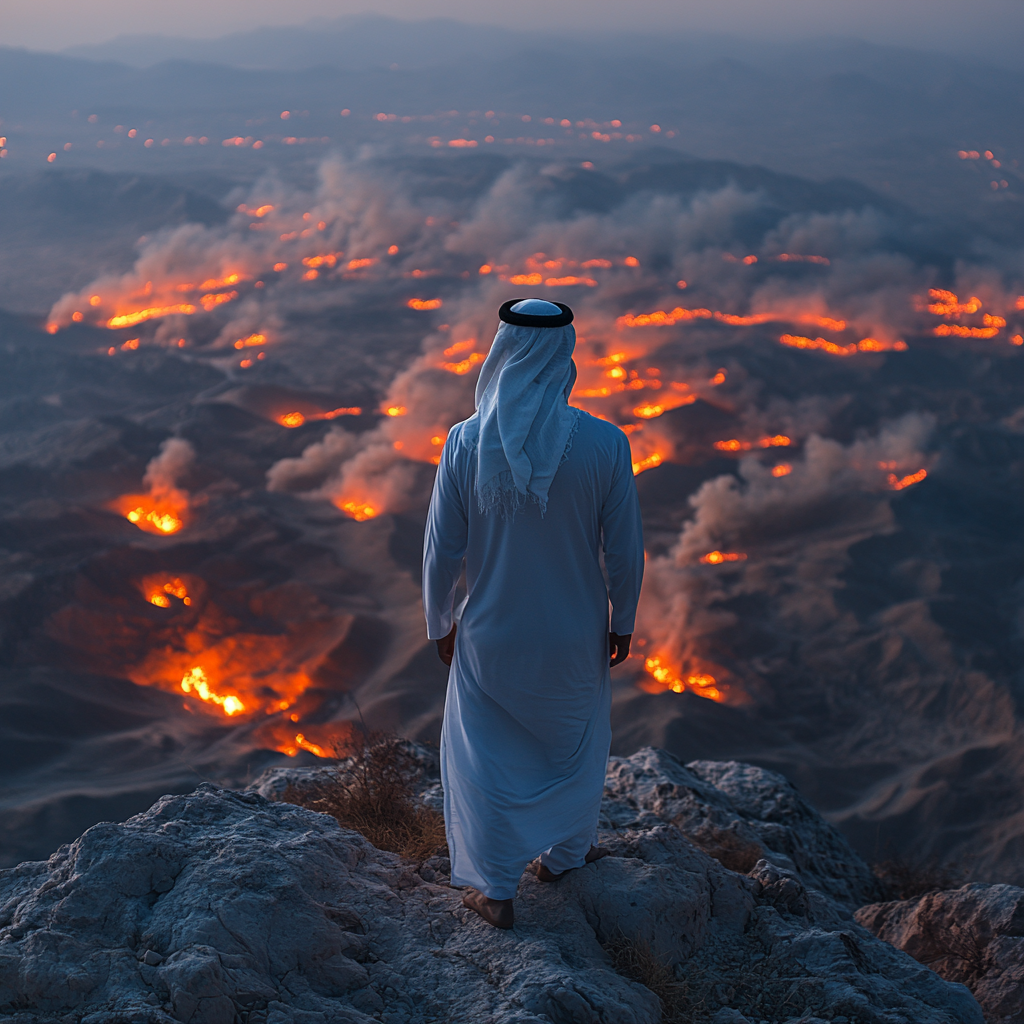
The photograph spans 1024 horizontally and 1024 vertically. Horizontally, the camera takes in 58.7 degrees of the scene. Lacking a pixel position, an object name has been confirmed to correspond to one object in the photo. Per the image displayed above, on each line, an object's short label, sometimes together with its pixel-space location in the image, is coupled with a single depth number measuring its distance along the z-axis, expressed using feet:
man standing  10.23
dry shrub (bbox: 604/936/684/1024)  10.63
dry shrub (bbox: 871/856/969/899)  20.75
